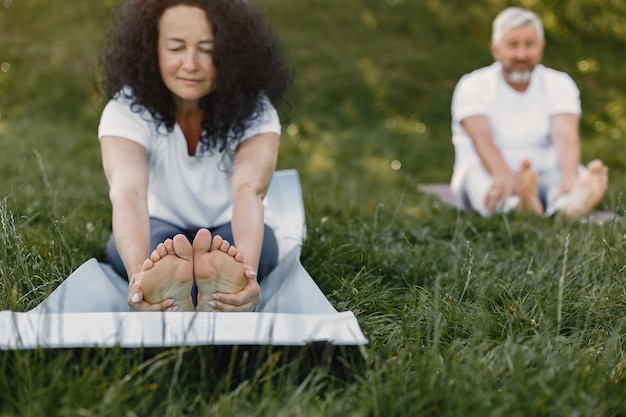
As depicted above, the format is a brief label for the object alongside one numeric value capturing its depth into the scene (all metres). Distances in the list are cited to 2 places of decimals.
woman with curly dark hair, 2.60
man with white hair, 4.39
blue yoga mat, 1.67
